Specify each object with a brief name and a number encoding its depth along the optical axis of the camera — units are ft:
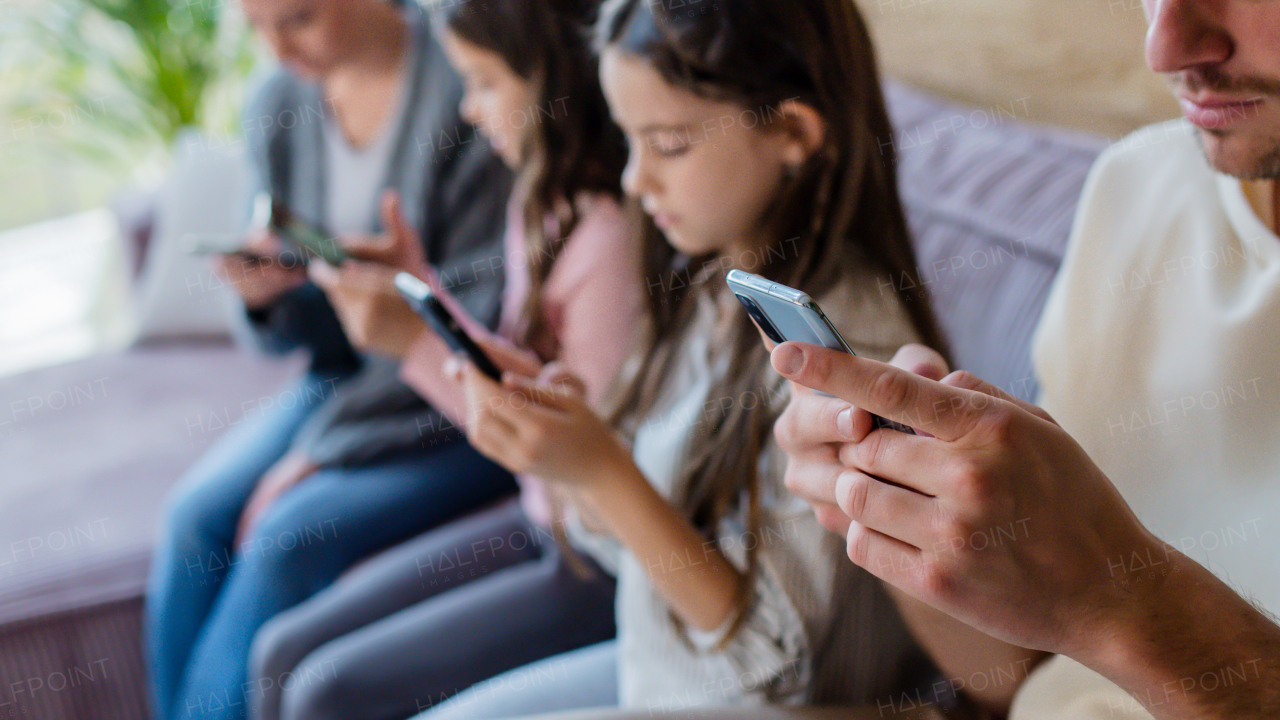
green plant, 8.30
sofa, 2.56
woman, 3.90
